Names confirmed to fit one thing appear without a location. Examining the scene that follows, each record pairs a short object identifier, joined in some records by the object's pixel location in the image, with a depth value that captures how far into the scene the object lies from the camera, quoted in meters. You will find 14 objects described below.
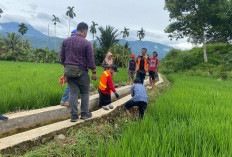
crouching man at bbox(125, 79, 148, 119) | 2.89
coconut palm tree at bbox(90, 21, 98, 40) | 71.12
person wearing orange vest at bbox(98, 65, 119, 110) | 3.45
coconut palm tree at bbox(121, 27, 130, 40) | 68.44
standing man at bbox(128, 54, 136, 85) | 6.45
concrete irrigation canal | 1.88
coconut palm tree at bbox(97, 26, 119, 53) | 22.00
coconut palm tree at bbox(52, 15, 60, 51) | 65.01
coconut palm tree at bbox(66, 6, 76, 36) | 59.86
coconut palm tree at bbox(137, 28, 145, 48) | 70.94
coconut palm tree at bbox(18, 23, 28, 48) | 57.67
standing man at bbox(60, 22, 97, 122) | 2.55
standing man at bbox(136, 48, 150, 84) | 5.76
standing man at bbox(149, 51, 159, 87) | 6.58
